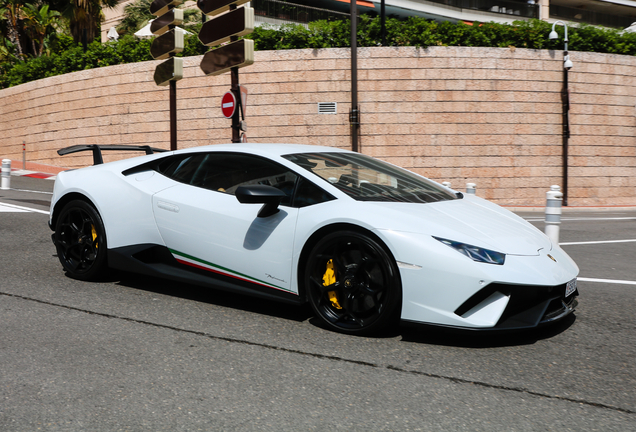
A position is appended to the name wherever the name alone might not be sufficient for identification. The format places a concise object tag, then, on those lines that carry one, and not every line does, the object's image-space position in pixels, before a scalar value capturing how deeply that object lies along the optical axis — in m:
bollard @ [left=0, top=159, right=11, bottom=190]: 13.19
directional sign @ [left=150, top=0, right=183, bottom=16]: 13.32
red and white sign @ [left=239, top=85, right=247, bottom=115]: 10.95
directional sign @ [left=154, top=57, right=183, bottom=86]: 13.15
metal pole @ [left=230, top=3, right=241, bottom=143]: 11.20
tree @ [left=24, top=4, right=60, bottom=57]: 28.19
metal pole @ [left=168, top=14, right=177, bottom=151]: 13.73
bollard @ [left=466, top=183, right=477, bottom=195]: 9.80
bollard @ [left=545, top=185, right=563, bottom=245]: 6.79
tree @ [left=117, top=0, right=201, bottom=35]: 27.34
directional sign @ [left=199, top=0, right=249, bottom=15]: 11.07
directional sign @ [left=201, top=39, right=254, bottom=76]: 10.84
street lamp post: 17.58
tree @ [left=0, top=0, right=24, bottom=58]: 28.57
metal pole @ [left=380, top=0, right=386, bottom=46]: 17.48
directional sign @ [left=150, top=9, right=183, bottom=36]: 13.08
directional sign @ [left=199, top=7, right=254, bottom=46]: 10.71
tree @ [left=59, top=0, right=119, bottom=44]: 25.86
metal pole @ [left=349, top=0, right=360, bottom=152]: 16.70
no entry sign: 11.20
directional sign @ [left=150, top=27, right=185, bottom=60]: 13.02
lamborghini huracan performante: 3.39
